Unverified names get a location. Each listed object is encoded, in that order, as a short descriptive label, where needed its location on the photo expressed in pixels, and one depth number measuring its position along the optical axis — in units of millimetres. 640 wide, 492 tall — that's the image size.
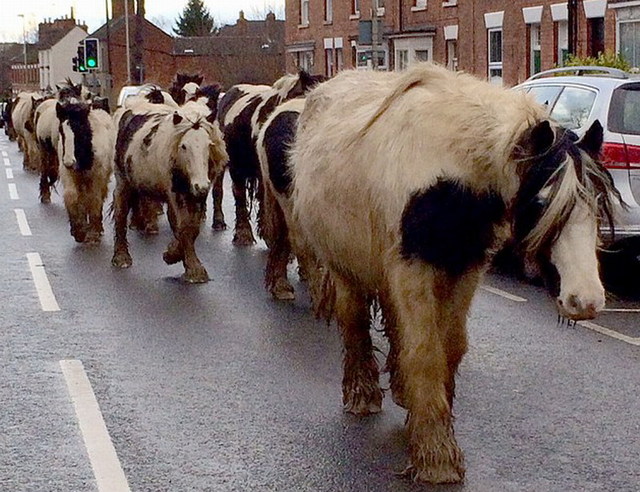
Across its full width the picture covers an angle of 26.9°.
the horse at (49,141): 19531
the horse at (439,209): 5578
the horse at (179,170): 12570
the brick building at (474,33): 29516
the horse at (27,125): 30281
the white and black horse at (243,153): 15336
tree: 112438
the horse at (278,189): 11234
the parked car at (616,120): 11438
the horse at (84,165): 16156
